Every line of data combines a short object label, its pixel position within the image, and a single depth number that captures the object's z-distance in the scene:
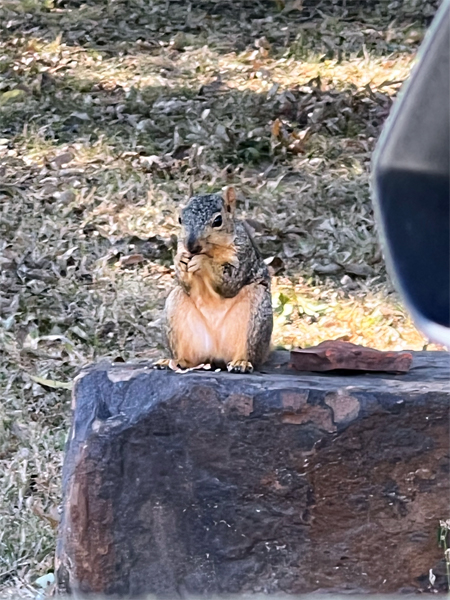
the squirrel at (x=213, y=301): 4.04
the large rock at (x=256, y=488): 3.55
